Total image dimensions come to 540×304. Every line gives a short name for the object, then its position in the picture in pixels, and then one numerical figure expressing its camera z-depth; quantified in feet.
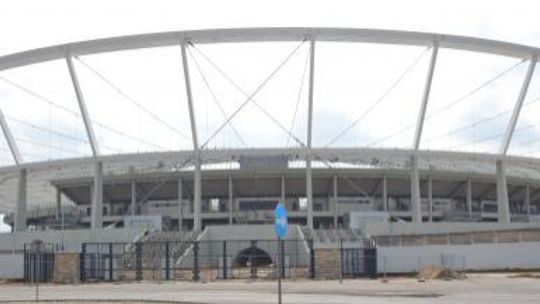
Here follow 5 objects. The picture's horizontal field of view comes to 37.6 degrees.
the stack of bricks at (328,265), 126.93
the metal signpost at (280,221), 55.57
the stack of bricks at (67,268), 126.52
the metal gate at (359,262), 132.87
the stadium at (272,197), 156.76
